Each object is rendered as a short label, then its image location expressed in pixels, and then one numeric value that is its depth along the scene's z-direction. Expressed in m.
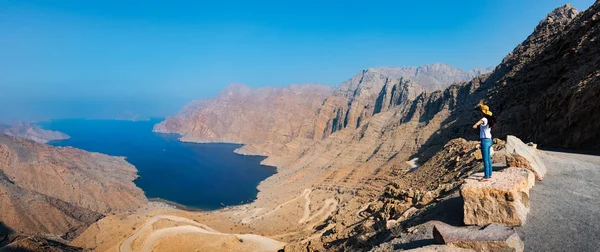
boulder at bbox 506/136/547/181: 11.44
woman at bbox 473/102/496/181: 9.76
